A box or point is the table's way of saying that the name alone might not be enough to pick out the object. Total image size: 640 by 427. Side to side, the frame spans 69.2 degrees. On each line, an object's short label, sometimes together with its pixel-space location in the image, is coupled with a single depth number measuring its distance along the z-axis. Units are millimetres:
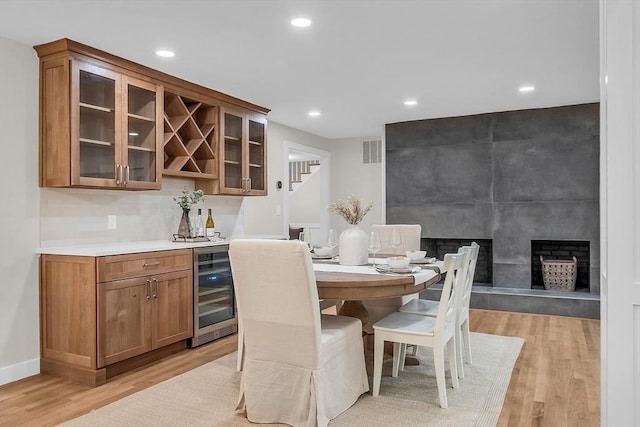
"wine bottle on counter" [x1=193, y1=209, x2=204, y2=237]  4484
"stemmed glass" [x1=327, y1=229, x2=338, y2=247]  3559
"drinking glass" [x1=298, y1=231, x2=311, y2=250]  3516
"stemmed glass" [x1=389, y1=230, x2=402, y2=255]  3059
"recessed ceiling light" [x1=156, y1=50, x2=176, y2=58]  3414
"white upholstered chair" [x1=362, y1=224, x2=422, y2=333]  3461
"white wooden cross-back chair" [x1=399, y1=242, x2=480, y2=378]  3070
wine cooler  3896
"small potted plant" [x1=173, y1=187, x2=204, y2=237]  4309
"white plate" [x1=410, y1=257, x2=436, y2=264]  3328
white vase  3170
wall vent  7262
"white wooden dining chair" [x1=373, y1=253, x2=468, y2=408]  2641
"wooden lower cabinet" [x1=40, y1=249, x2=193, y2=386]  3066
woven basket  5309
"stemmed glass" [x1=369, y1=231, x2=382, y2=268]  3133
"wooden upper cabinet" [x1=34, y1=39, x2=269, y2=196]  3229
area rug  2492
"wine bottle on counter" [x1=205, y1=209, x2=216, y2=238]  4820
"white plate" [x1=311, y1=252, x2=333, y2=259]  3556
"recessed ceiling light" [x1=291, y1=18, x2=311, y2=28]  2883
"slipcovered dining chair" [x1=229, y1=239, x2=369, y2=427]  2271
